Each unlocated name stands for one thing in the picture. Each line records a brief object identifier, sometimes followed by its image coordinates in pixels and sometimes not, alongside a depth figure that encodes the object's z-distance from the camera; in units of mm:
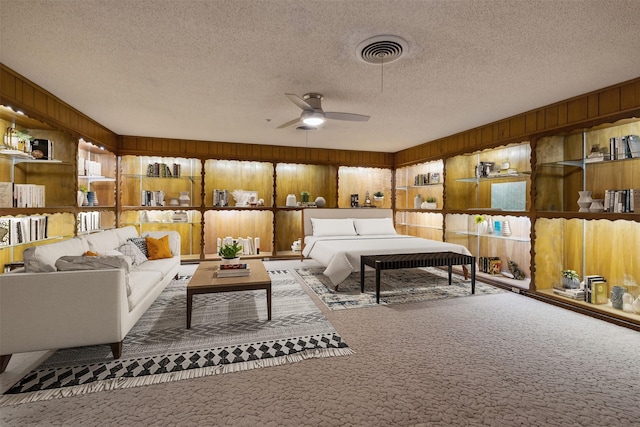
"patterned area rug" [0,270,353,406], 2252
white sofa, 2312
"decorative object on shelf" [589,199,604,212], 3750
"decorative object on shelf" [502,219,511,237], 5277
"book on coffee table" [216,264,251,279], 3488
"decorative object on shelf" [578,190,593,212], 3930
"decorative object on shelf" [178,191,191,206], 6648
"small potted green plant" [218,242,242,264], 4004
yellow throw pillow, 4492
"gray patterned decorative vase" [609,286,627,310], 3634
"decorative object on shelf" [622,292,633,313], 3533
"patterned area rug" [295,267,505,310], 4141
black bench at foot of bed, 4152
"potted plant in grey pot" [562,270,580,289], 4152
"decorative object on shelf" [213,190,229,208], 6883
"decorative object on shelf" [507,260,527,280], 5016
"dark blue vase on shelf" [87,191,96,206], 5168
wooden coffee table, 3109
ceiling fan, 3725
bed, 4551
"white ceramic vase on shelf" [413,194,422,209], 7262
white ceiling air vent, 2572
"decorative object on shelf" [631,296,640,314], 3463
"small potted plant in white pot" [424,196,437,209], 6844
